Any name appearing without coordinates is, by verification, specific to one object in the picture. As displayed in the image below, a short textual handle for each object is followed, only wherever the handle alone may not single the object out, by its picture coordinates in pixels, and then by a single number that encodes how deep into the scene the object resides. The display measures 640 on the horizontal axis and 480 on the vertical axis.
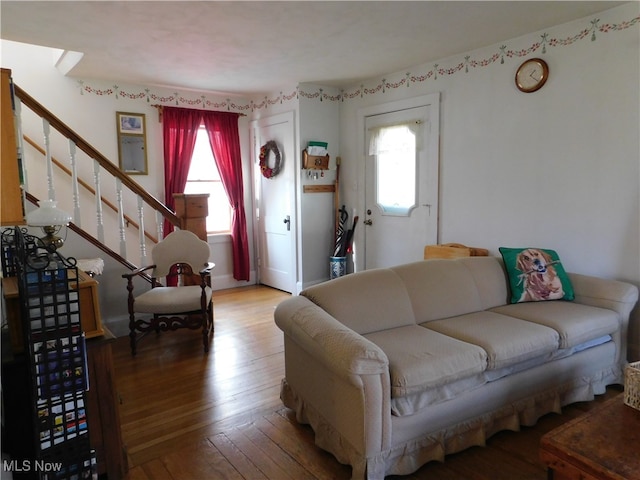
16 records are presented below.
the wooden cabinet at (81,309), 1.62
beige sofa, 1.83
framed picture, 4.70
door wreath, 5.12
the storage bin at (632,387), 1.72
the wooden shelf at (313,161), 4.79
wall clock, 3.24
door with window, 4.14
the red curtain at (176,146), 4.91
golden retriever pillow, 2.84
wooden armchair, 3.37
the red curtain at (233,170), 5.25
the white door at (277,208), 5.02
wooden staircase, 3.37
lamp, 2.06
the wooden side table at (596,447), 1.41
